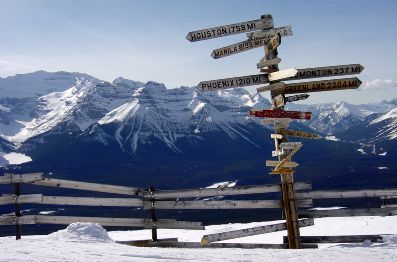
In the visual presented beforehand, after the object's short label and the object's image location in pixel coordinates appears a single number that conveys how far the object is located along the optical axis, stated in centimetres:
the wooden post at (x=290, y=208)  1205
